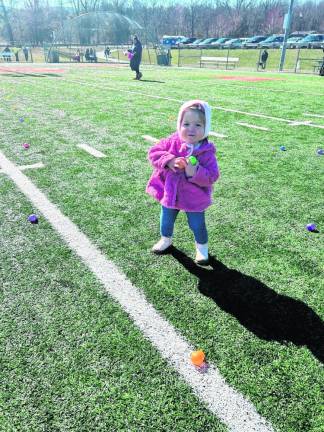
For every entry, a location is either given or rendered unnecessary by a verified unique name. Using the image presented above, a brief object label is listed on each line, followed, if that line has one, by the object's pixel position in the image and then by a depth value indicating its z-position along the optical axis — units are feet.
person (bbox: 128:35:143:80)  62.85
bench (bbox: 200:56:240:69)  111.86
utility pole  91.46
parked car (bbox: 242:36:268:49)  165.70
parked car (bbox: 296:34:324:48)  144.10
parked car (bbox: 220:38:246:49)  174.66
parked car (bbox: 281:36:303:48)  152.15
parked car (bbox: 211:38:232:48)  183.11
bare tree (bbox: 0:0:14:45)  231.09
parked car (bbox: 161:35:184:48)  202.59
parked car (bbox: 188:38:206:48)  190.53
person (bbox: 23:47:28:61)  132.35
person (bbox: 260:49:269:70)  105.42
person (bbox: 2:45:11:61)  135.26
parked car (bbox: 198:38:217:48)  185.88
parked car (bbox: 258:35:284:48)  159.41
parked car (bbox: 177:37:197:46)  204.49
